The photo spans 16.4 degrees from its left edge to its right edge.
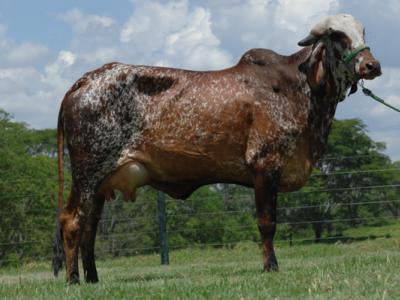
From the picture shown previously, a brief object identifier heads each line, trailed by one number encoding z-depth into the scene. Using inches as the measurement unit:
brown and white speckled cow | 522.6
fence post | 912.9
